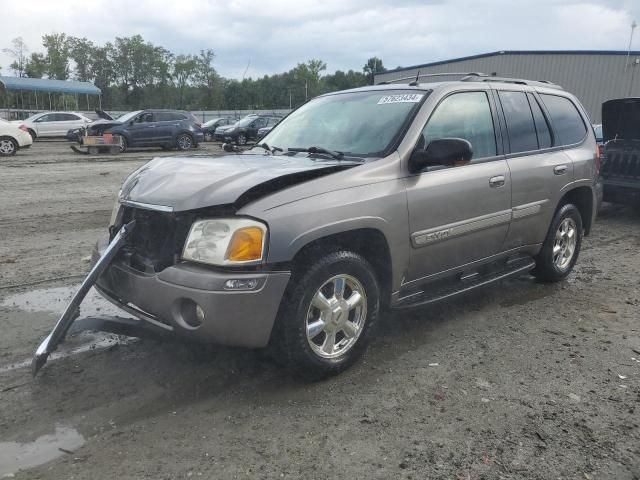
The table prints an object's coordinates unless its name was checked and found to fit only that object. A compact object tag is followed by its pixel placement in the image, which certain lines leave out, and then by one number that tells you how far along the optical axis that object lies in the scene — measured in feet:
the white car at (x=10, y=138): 60.90
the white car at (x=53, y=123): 91.45
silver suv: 9.91
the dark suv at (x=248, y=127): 89.71
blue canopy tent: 138.00
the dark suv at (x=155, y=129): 71.87
